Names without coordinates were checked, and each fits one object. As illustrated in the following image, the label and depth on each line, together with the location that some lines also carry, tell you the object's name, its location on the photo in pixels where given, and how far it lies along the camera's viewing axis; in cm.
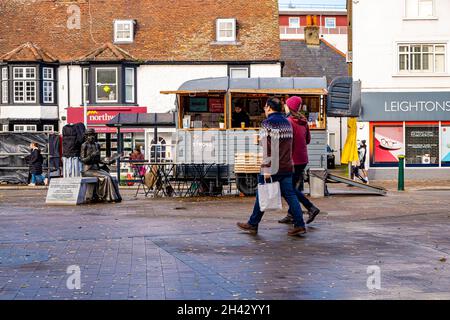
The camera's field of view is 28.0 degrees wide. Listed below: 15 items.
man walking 1242
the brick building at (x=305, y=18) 8744
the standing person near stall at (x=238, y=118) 2366
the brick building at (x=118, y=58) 4575
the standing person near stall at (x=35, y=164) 3275
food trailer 2347
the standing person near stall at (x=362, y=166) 3399
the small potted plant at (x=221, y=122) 2372
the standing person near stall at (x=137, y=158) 3129
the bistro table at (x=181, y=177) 2339
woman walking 1400
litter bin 2253
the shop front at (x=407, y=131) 3725
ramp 2209
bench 1962
